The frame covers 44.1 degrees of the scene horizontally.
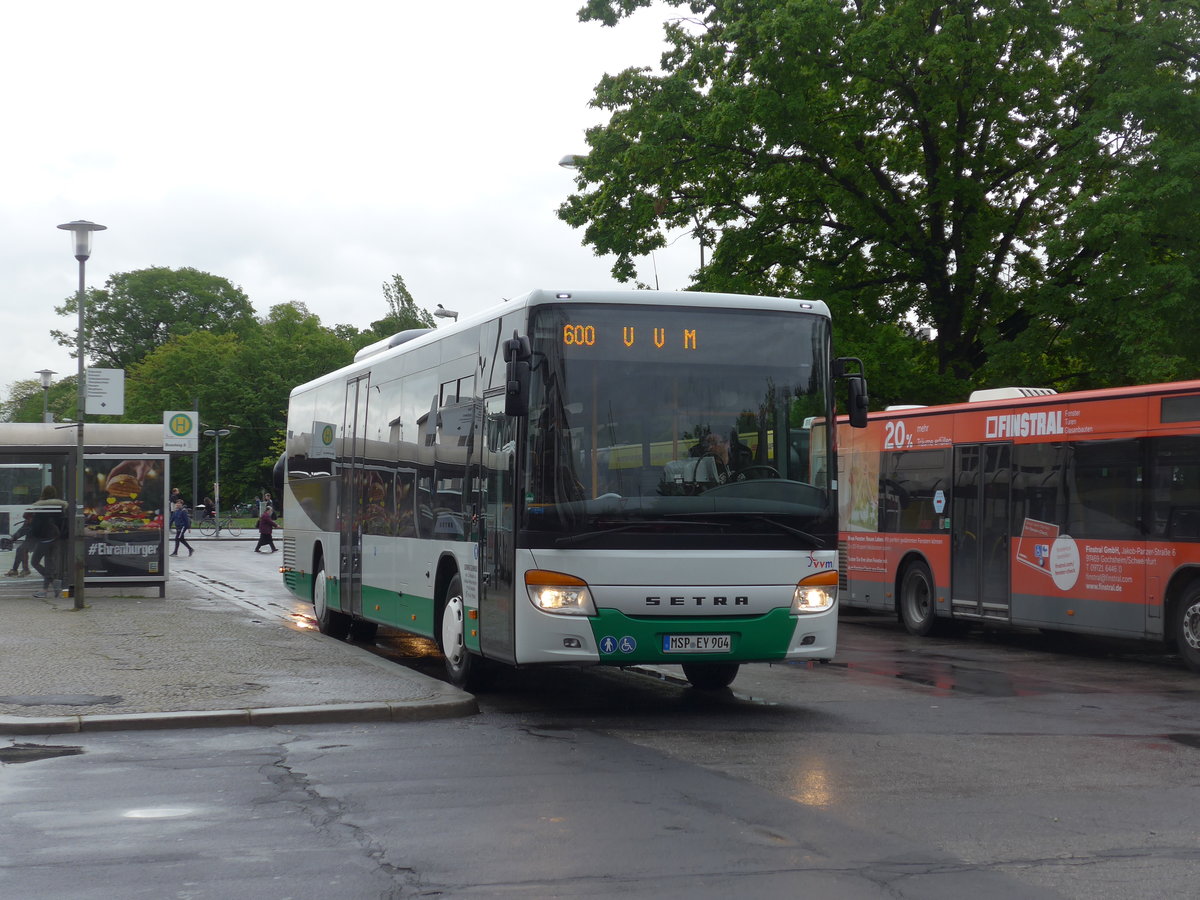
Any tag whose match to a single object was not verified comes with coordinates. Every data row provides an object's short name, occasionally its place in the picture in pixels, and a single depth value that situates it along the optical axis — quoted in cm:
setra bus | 1059
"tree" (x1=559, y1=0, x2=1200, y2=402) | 2294
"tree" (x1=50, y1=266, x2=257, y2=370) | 9406
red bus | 1541
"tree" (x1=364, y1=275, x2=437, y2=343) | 10456
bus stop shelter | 2291
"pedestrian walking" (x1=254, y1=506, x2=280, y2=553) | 4810
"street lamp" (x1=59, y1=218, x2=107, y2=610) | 2017
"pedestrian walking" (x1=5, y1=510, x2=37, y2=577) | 2348
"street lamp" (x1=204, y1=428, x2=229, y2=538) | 7729
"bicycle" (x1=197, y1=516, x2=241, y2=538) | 6622
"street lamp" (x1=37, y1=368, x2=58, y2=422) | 4356
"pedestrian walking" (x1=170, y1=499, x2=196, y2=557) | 4625
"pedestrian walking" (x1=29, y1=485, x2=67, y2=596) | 2330
